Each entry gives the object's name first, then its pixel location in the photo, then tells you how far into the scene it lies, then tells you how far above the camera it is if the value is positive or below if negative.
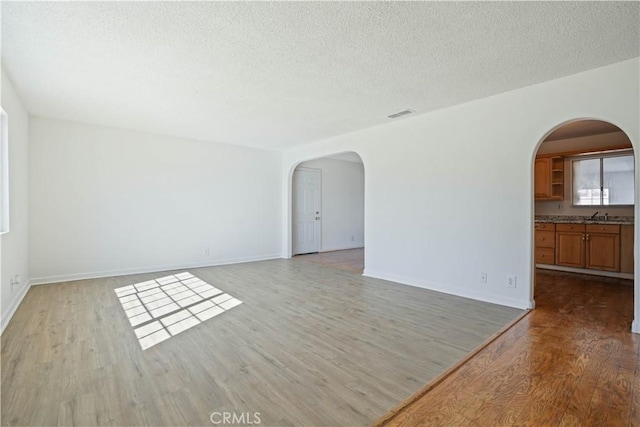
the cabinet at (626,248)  4.83 -0.59
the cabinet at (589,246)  4.98 -0.60
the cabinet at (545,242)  5.68 -0.58
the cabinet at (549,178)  5.96 +0.64
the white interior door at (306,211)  7.82 +0.03
